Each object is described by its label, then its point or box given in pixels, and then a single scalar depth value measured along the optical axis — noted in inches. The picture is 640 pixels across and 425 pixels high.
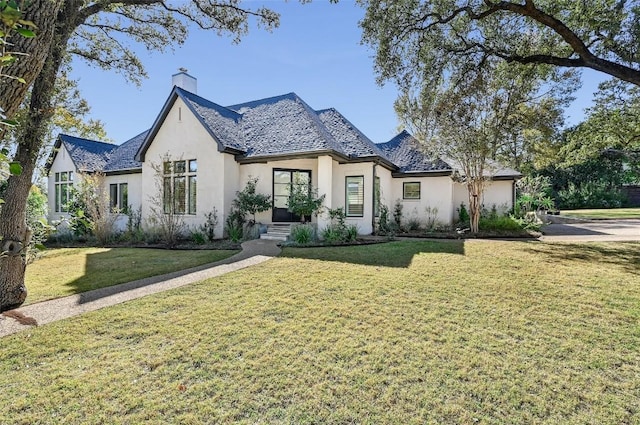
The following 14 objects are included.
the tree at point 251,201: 544.1
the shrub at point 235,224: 521.3
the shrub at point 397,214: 724.7
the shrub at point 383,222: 641.1
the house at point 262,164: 552.1
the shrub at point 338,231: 498.3
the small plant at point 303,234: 487.2
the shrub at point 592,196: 1480.1
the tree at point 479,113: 539.2
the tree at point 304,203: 515.8
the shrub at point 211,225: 551.2
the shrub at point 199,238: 524.4
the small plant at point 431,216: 713.6
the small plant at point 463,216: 730.2
